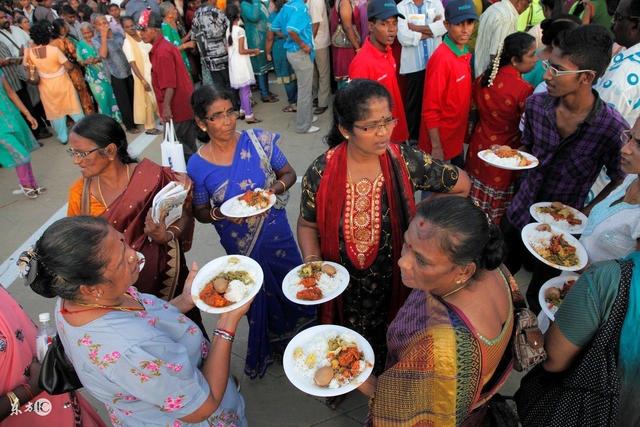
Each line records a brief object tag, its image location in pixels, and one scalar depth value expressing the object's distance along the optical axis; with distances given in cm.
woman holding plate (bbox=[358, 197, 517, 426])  139
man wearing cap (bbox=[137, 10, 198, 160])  535
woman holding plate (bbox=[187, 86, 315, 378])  273
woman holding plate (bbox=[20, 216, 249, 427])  144
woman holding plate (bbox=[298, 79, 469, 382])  220
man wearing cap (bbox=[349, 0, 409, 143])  395
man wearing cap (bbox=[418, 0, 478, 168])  370
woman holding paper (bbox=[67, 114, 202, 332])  232
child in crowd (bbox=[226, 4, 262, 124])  705
